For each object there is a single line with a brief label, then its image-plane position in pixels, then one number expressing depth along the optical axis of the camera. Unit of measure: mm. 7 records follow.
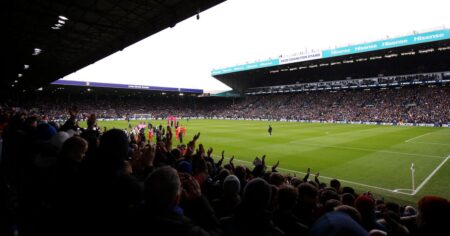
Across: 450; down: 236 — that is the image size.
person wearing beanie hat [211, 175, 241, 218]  3738
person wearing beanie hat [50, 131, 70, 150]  4332
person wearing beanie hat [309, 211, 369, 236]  1795
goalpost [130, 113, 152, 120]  74319
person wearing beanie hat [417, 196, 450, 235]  2619
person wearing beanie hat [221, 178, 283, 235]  2484
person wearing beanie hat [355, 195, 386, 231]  3998
